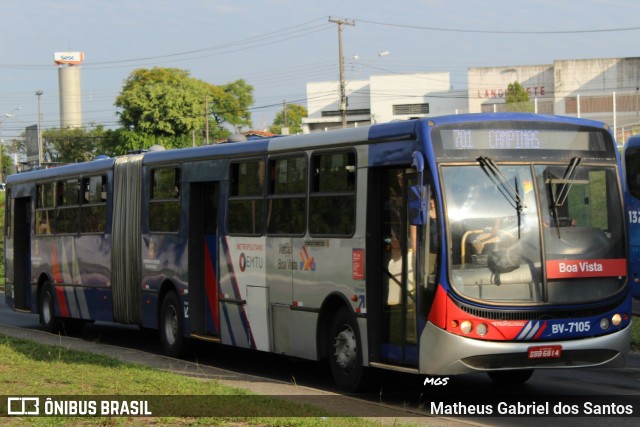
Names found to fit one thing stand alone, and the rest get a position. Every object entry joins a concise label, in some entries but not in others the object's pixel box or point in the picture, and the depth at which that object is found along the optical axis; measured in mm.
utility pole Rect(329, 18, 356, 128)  58678
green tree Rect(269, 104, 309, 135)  139000
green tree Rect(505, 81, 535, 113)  87762
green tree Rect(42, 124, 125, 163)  121750
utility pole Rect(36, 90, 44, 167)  118562
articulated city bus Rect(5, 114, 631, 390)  11414
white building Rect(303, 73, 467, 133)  106750
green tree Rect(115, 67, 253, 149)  86562
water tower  192500
